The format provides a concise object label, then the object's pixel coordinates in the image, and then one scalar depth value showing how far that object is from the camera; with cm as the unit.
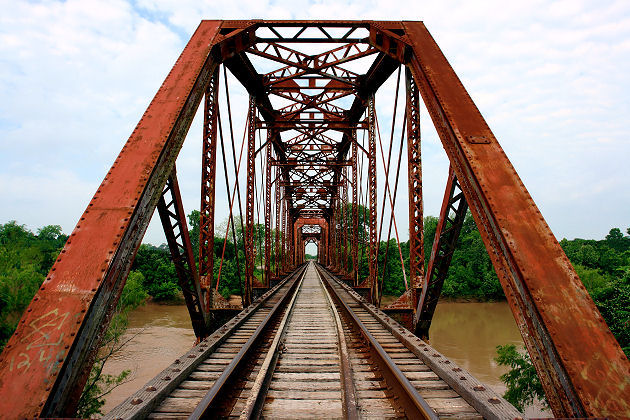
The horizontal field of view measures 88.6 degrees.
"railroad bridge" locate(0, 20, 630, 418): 246
